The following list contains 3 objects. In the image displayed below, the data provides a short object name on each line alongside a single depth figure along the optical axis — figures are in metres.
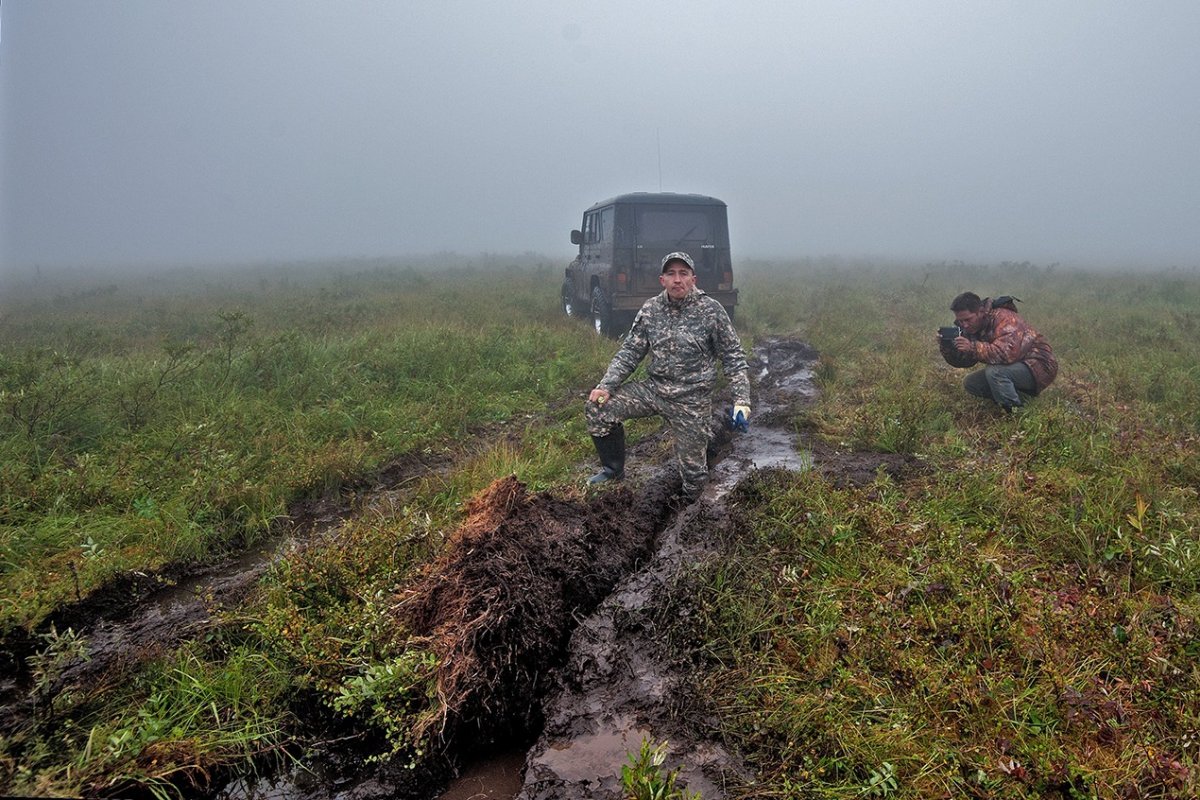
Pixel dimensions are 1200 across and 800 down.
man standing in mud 4.32
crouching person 5.62
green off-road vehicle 8.78
